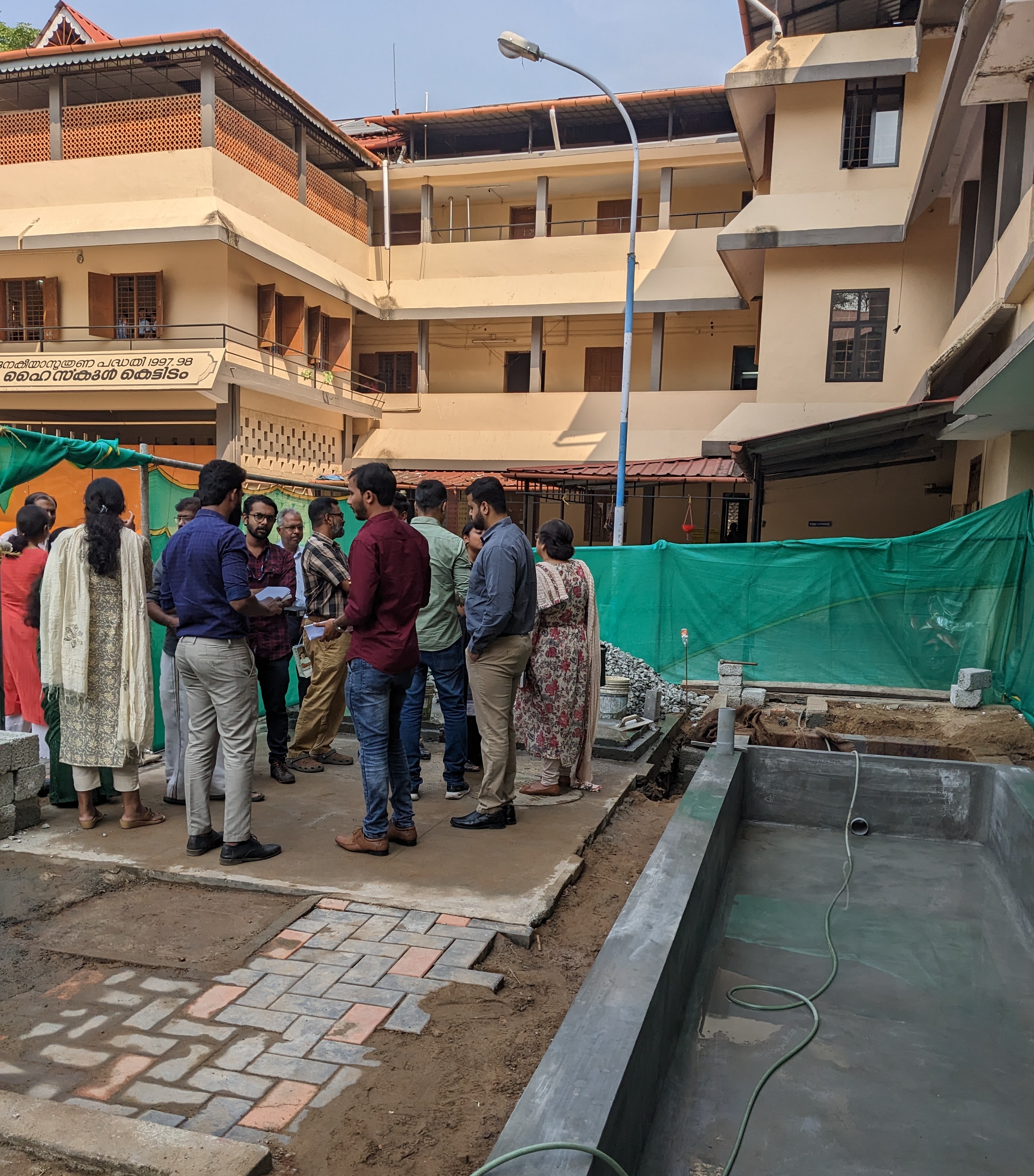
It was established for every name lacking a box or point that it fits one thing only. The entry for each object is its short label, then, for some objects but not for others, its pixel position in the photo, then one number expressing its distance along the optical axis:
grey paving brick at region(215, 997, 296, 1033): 2.93
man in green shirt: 5.53
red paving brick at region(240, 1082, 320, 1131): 2.46
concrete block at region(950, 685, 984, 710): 8.92
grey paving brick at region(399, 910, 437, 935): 3.67
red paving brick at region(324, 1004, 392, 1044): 2.88
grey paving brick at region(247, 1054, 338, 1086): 2.67
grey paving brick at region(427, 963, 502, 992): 3.27
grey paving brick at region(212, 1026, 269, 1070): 2.71
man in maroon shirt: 4.36
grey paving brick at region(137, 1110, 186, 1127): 2.44
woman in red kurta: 4.98
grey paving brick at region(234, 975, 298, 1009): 3.06
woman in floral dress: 5.59
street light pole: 12.95
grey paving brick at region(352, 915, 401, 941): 3.59
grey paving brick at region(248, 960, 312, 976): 3.28
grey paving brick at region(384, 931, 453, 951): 3.53
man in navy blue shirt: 4.17
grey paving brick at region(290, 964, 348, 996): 3.15
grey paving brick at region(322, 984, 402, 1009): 3.11
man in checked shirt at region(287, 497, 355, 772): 5.52
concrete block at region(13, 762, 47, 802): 4.59
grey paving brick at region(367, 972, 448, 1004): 3.20
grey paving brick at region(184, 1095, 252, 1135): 2.43
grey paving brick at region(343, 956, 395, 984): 3.25
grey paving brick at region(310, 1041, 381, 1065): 2.77
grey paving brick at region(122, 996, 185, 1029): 2.94
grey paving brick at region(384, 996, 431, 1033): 2.96
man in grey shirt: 4.82
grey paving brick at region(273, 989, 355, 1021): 3.02
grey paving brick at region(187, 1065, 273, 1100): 2.59
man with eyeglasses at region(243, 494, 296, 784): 5.54
